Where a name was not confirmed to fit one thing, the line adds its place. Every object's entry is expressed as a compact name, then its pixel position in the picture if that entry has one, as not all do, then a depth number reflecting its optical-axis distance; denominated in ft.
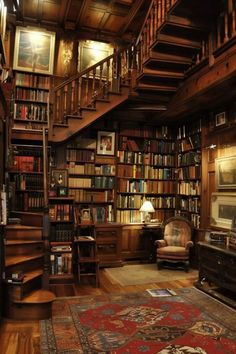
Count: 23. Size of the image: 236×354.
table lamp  18.38
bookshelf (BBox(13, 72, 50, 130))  16.65
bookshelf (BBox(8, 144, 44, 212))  15.81
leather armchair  16.49
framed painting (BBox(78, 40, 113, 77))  20.39
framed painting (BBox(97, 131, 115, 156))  19.25
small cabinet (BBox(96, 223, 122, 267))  17.43
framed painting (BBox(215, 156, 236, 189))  15.19
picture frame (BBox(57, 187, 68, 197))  16.10
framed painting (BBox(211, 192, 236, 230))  14.96
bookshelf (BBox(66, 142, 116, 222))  18.49
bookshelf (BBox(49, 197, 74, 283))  14.33
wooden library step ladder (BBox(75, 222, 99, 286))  14.61
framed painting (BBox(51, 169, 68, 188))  16.55
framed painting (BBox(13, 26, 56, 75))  18.37
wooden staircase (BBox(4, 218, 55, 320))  10.18
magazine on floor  12.85
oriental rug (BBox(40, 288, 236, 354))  8.43
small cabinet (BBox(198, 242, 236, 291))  11.79
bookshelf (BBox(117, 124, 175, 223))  19.77
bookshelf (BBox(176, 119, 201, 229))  18.28
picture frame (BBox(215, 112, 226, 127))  16.08
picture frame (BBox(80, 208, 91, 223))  17.35
